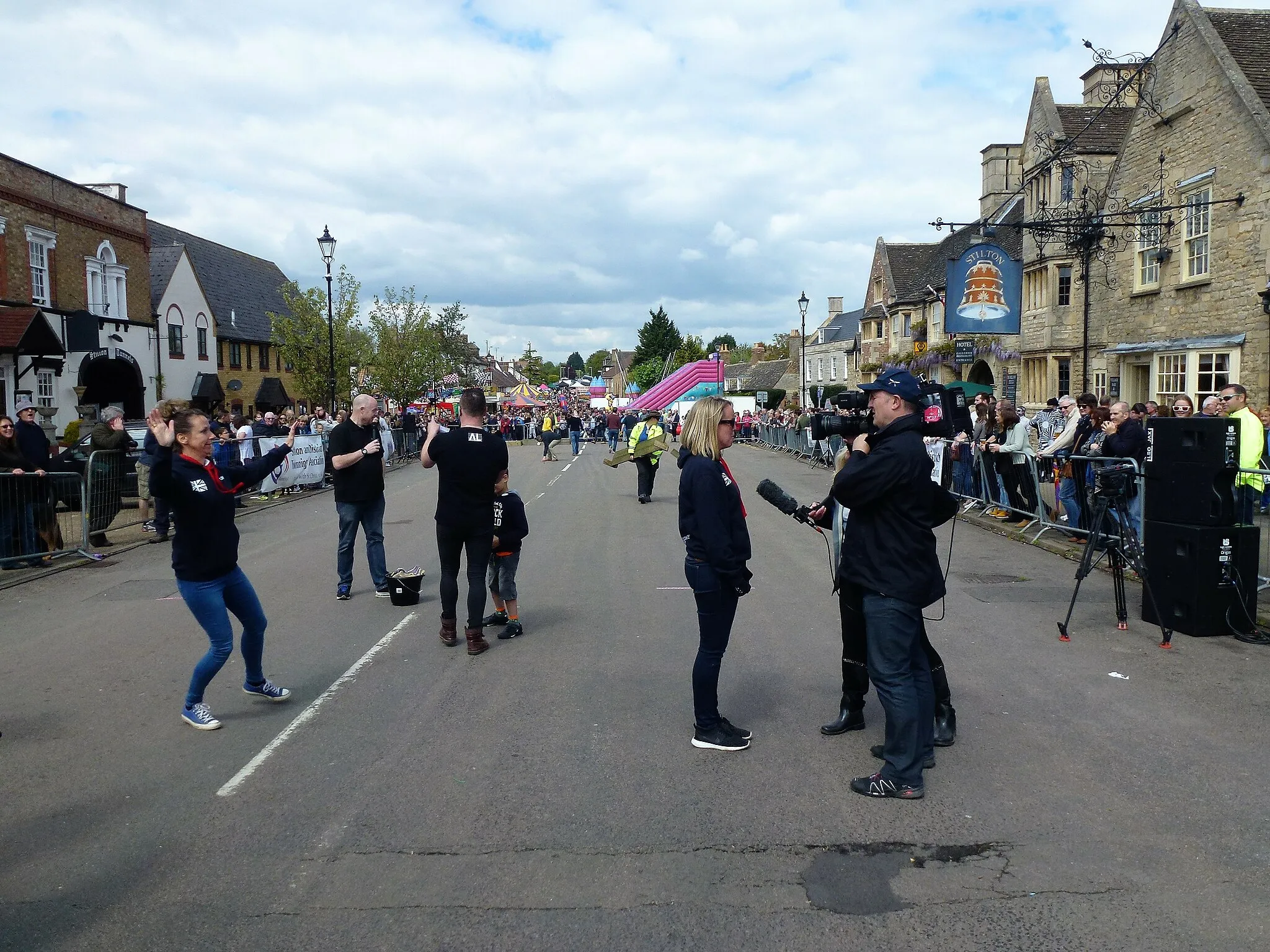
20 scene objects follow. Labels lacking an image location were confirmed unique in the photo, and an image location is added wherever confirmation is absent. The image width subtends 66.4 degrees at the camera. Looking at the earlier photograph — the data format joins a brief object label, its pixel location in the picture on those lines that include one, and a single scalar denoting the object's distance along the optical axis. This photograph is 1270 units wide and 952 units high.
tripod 7.61
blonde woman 5.15
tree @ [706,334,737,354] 158.35
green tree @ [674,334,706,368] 103.56
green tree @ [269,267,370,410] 36.62
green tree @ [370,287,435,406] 41.22
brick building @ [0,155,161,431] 25.14
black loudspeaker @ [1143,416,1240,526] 7.57
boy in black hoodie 7.82
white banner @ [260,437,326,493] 20.08
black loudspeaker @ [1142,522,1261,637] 7.61
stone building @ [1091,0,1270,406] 18.67
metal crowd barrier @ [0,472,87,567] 11.41
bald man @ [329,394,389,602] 8.97
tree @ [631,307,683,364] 114.50
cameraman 4.57
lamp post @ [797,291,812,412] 42.22
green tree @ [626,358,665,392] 105.94
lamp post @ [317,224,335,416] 27.73
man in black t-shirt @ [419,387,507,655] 7.22
